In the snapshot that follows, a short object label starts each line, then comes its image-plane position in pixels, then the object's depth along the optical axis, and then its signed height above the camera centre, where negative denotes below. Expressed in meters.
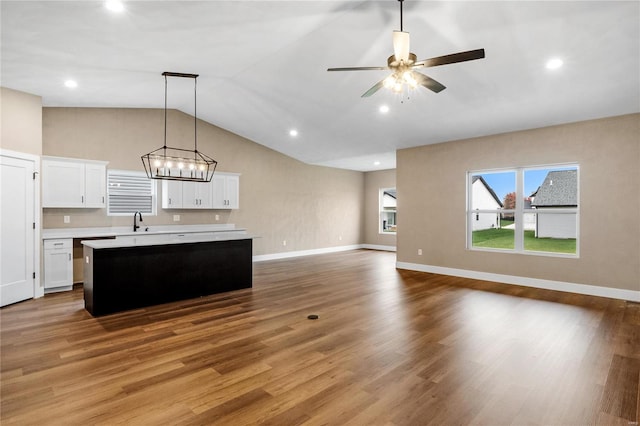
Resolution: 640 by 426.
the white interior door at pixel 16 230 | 4.44 -0.25
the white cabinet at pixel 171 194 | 6.73 +0.39
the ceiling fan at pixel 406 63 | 2.58 +1.24
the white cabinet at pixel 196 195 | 6.93 +0.39
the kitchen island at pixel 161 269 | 4.17 -0.82
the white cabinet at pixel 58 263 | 5.16 -0.83
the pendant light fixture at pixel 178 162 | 4.72 +1.02
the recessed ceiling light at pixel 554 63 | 3.78 +1.78
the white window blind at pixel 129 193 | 6.29 +0.40
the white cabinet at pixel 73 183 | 5.26 +0.51
